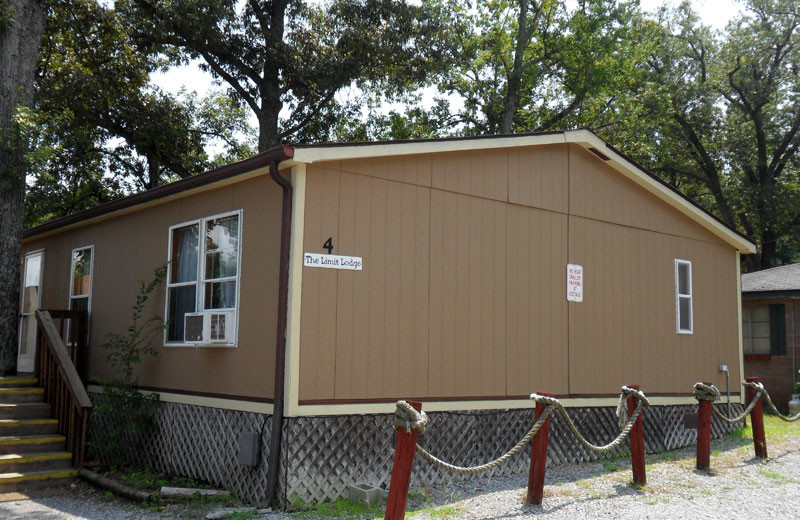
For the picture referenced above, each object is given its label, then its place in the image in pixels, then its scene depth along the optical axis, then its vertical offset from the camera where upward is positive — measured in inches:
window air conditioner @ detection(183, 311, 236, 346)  288.5 -0.6
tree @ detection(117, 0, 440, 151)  715.4 +275.1
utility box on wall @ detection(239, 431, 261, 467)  262.4 -43.8
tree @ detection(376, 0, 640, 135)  972.6 +358.2
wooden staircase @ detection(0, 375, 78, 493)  309.6 -55.0
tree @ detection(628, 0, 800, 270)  1011.3 +316.9
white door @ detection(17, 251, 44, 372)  454.3 +9.5
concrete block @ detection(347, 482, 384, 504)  255.4 -57.7
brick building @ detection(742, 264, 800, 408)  595.2 +4.9
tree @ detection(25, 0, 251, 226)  648.4 +200.8
